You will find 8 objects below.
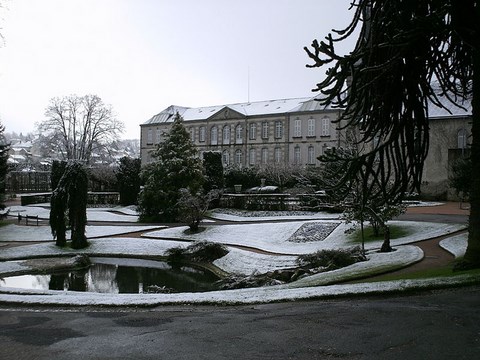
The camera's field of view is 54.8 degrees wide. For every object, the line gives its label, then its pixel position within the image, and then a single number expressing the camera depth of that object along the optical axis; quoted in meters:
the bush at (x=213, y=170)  35.41
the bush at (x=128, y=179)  37.53
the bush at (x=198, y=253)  19.33
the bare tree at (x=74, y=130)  57.62
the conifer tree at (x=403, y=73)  8.57
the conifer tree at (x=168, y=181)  29.58
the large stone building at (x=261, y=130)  55.50
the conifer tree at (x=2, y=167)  29.22
